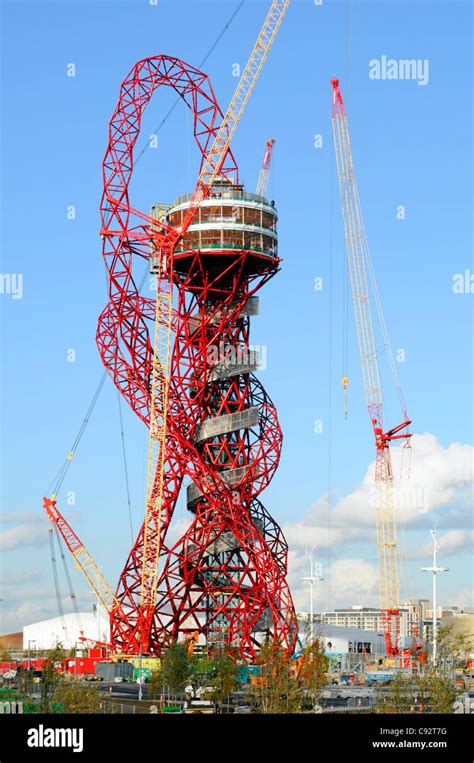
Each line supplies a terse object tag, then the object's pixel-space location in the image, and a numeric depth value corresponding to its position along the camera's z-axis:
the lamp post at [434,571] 178.50
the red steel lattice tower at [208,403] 156.12
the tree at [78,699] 80.94
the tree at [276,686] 85.56
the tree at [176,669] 110.00
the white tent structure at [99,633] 192.98
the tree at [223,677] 101.81
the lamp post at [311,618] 177.14
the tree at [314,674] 96.12
